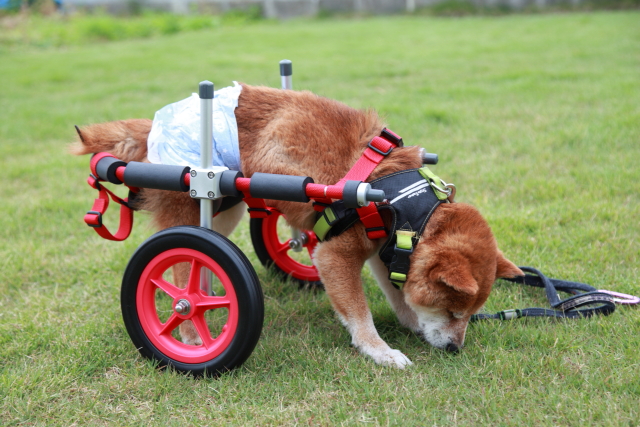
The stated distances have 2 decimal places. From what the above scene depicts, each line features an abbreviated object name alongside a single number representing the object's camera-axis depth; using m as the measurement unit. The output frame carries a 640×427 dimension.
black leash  2.95
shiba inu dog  2.64
